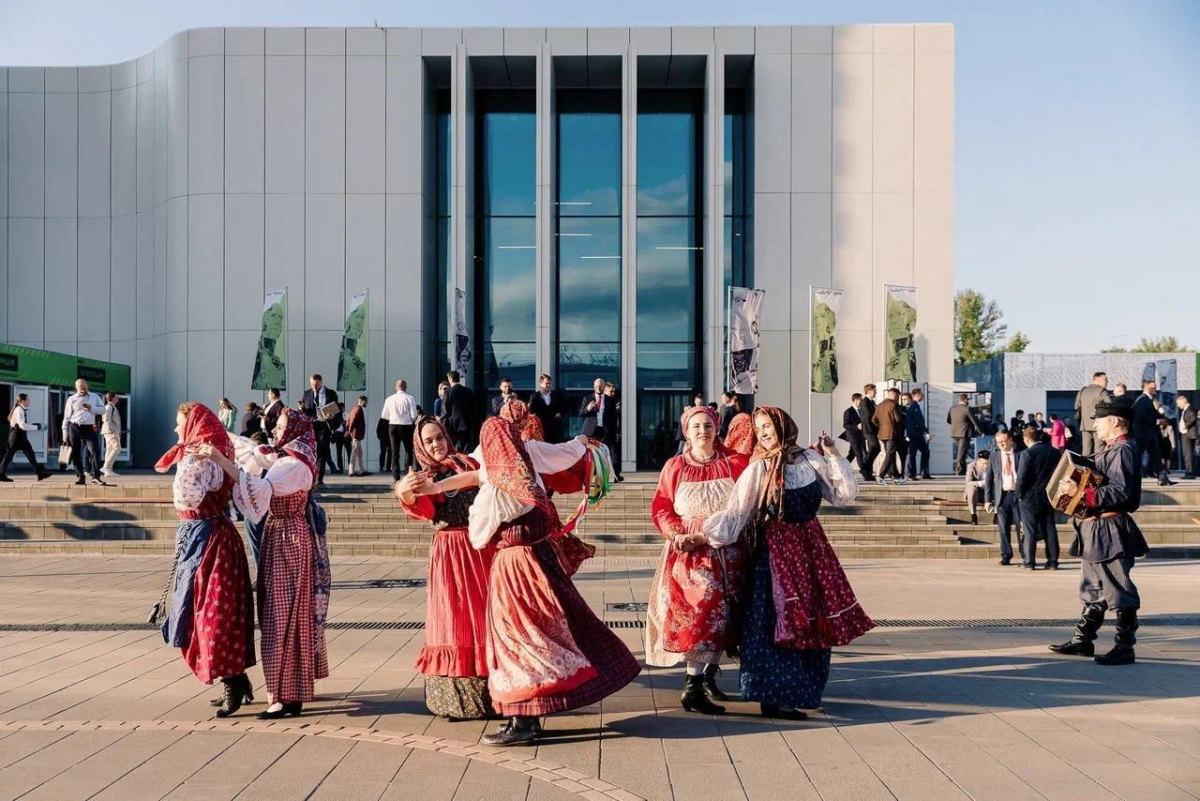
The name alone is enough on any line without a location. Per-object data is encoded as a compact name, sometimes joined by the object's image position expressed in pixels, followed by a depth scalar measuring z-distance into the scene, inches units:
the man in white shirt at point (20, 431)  714.2
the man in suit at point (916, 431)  824.3
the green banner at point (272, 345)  944.9
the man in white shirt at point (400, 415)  733.9
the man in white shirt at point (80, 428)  705.6
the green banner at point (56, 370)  970.2
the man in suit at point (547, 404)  657.6
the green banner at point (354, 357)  948.6
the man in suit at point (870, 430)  789.9
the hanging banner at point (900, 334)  926.4
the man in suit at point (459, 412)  677.9
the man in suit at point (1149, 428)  706.8
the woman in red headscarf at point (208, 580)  243.4
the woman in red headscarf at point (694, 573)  252.5
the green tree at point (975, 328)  2691.9
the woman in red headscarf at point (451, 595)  239.3
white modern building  1024.2
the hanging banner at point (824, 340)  911.7
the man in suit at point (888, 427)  761.6
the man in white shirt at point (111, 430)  763.4
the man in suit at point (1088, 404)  679.7
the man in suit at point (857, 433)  806.5
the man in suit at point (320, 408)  732.7
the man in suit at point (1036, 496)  552.1
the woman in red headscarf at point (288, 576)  244.2
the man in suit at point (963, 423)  802.2
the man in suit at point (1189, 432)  852.6
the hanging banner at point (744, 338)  884.6
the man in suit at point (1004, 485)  580.1
